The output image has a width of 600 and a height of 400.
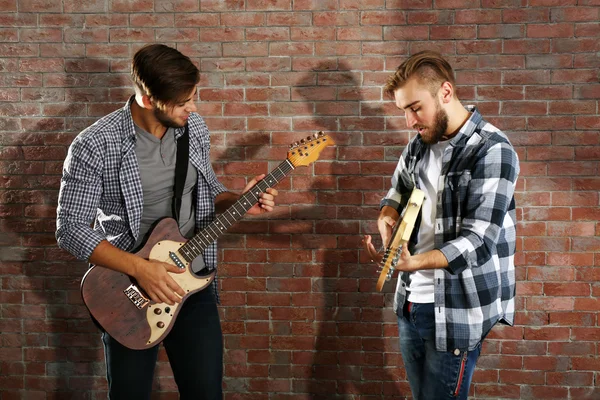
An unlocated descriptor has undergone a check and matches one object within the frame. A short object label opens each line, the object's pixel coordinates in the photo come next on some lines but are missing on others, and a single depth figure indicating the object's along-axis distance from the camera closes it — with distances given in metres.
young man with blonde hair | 2.12
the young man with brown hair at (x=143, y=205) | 2.35
